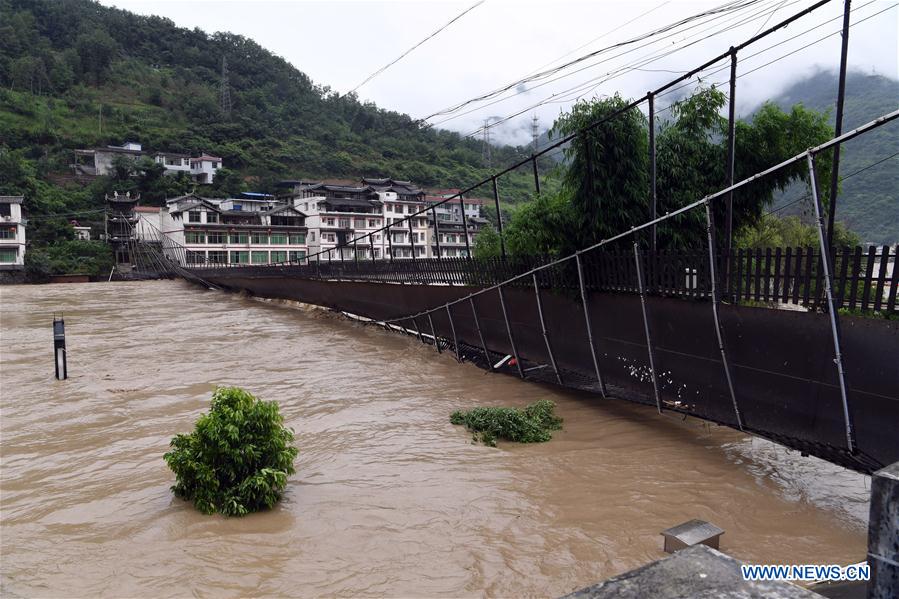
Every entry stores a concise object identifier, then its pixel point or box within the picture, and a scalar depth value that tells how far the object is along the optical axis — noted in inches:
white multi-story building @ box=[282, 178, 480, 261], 2046.0
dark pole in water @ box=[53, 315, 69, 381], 455.2
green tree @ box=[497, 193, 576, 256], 351.3
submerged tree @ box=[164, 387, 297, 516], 204.8
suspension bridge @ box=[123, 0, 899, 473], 187.6
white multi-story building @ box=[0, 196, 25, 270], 1723.7
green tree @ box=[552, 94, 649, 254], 330.3
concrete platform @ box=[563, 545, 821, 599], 47.0
